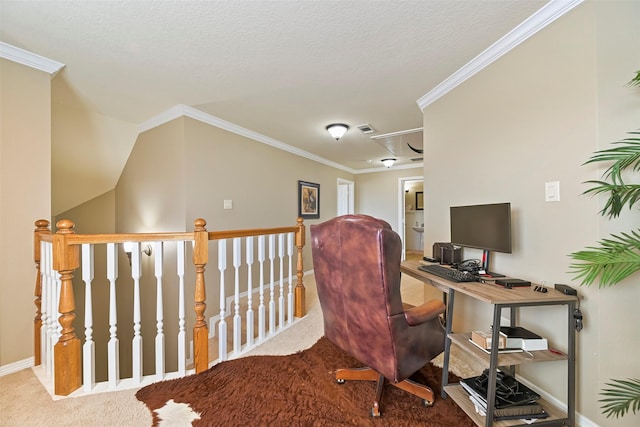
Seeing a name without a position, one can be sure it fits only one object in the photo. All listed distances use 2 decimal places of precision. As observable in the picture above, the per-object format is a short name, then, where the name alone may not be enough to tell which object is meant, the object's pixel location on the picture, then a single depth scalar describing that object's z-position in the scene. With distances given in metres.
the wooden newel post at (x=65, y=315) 1.56
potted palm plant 1.06
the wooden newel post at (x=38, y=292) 2.01
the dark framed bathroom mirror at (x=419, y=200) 7.87
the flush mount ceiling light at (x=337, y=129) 3.61
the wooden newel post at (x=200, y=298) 1.87
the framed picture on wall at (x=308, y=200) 5.11
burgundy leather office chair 1.33
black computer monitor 1.71
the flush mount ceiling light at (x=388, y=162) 5.45
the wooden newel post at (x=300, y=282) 2.84
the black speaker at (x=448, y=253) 2.19
